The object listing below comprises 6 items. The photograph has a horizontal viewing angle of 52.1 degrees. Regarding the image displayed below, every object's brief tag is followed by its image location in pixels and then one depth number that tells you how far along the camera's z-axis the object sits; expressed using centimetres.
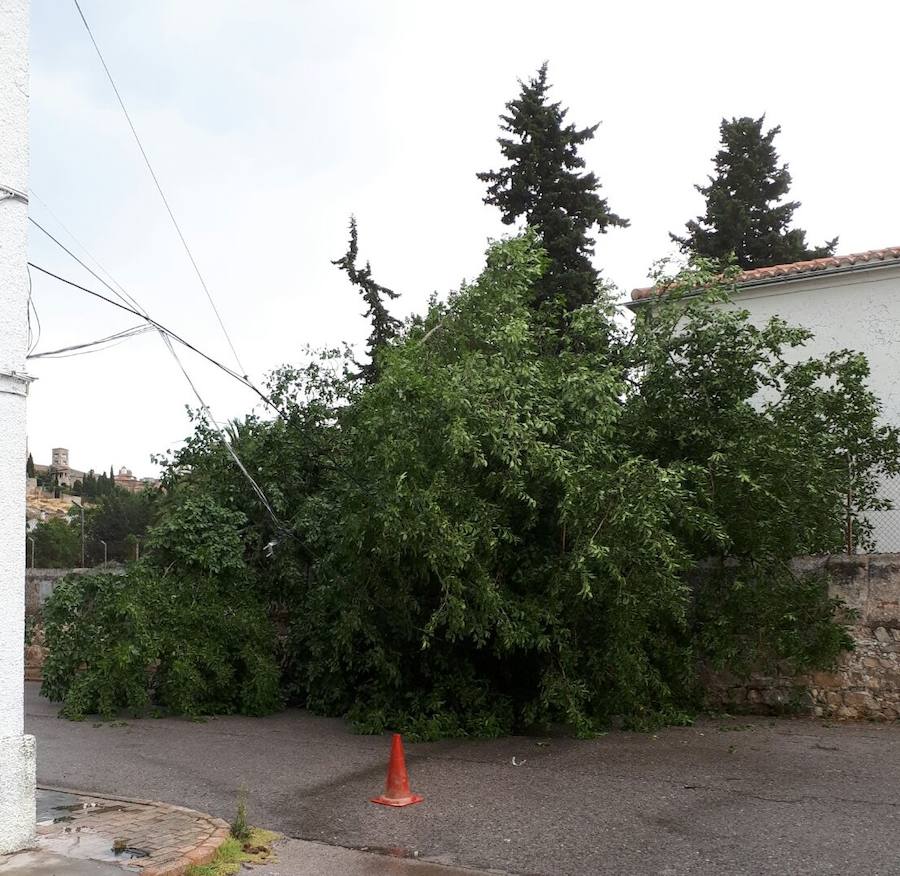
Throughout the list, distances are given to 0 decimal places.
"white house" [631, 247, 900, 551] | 1584
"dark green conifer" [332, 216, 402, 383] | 2436
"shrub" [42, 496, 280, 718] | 1068
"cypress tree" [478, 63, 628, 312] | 2272
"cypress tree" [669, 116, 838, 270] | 2811
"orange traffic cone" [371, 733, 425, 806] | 691
